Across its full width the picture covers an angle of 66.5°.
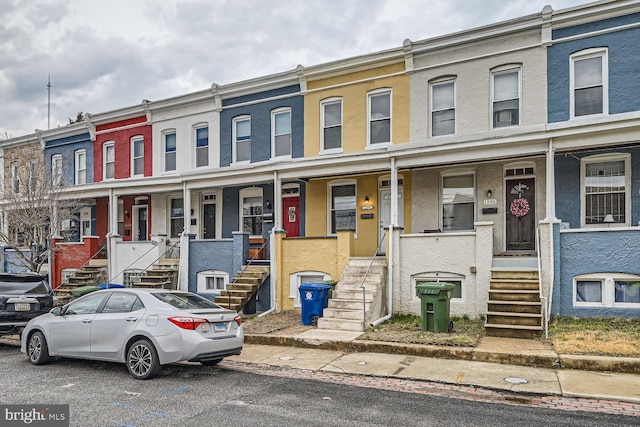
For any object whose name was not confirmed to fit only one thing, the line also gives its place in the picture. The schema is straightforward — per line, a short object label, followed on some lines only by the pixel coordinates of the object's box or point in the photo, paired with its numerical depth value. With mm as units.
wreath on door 13234
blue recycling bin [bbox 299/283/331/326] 11977
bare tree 16266
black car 10672
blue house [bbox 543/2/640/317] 10672
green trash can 10375
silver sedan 7570
